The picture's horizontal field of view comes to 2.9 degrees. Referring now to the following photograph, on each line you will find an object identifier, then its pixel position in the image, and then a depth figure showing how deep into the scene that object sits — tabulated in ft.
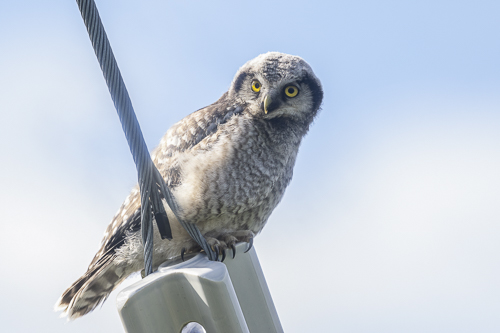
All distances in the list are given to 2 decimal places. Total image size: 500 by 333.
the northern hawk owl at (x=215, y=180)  31.70
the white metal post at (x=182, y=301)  26.40
